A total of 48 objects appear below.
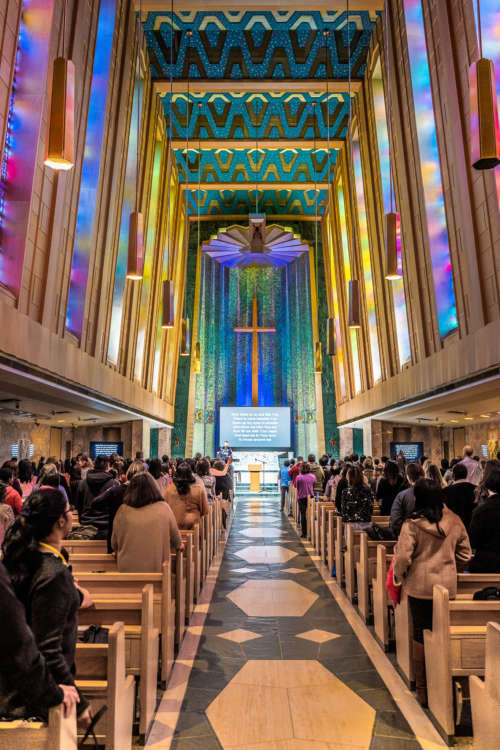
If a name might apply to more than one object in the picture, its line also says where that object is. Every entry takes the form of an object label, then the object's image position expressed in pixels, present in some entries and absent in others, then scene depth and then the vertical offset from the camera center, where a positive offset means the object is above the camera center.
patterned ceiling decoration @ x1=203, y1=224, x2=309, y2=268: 22.94 +9.61
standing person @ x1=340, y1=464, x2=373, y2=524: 6.62 -0.19
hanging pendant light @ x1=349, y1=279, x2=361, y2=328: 10.25 +3.15
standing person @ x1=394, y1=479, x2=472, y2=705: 3.60 -0.41
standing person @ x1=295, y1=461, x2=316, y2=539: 11.07 +0.00
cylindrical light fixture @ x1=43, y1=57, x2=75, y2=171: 4.09 +2.55
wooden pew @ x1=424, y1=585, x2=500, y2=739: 3.25 -0.87
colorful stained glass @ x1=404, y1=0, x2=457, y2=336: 10.61 +6.13
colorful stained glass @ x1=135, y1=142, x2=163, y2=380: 16.55 +6.11
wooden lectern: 21.21 +0.30
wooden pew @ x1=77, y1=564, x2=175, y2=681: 3.89 -0.67
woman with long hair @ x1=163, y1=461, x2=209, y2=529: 6.35 -0.18
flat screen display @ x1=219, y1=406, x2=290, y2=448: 22.98 +2.34
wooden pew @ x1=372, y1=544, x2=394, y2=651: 4.67 -0.93
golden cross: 24.97 +5.84
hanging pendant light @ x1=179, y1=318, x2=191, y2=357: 16.57 +4.19
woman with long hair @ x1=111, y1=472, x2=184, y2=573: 4.15 -0.30
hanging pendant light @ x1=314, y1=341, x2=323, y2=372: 19.39 +4.26
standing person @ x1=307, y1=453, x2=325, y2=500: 12.65 +0.23
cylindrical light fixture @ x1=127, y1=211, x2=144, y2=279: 7.41 +3.15
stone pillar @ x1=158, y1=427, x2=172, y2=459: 23.36 +1.84
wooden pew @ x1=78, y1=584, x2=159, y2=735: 3.32 -0.81
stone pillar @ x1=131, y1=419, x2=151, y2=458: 18.44 +1.59
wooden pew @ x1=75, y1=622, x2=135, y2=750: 2.57 -0.89
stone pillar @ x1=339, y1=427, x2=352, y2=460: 22.61 +1.75
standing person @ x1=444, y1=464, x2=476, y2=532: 5.56 -0.11
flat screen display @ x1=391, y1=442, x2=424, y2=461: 18.19 +1.14
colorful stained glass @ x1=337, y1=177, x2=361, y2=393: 18.88 +7.17
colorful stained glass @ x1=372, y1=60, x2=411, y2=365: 13.73 +7.20
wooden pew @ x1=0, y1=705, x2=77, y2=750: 1.90 -0.80
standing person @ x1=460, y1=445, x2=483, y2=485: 7.90 +0.27
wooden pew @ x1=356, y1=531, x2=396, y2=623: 5.46 -0.75
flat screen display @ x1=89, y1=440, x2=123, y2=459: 19.27 +1.27
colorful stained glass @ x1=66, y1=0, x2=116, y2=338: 10.78 +5.77
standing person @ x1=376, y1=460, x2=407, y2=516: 6.40 +0.01
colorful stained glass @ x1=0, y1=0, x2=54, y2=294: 7.47 +4.24
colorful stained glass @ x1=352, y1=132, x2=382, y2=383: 16.48 +6.13
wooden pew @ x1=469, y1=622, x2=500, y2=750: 2.71 -1.01
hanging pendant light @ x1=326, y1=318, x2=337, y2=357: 15.74 +4.01
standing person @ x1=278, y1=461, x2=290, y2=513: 15.72 +0.14
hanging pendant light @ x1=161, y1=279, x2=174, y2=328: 10.61 +3.25
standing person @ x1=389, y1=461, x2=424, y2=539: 4.74 -0.13
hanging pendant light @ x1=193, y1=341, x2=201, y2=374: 18.61 +4.11
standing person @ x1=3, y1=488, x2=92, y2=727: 1.99 -0.32
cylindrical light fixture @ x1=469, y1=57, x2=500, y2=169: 3.86 +2.42
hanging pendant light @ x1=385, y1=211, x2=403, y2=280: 7.44 +3.06
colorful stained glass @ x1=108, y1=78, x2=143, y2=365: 13.53 +5.65
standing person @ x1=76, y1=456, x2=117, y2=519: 5.91 +0.01
